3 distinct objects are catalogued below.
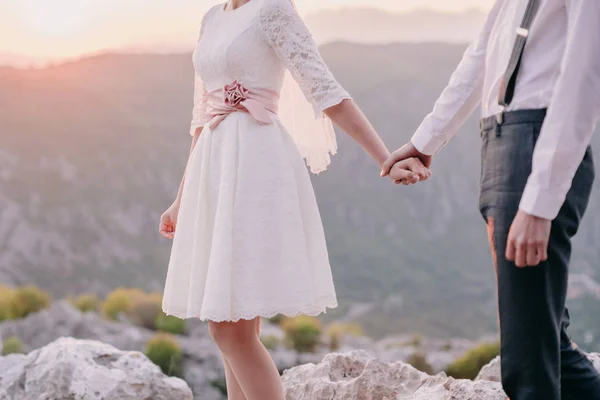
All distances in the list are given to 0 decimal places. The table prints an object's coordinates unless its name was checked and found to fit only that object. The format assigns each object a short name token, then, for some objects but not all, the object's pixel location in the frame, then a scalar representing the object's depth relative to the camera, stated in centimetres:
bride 182
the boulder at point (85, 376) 278
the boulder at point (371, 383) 212
